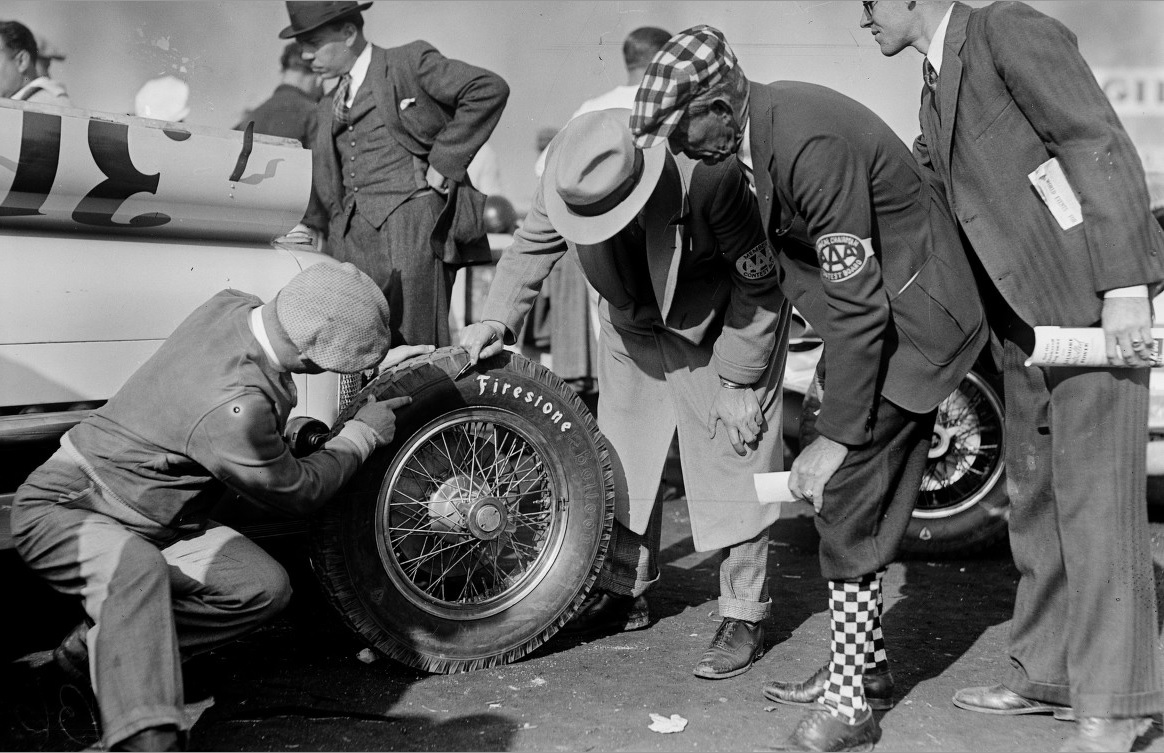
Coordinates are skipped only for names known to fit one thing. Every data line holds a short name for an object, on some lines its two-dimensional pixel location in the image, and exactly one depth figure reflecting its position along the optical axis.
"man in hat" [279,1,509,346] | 4.64
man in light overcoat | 3.05
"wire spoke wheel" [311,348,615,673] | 3.12
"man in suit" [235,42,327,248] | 5.01
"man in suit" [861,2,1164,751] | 2.56
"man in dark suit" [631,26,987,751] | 2.58
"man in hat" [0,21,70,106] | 3.75
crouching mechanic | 2.54
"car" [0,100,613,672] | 2.91
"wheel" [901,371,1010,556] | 4.70
